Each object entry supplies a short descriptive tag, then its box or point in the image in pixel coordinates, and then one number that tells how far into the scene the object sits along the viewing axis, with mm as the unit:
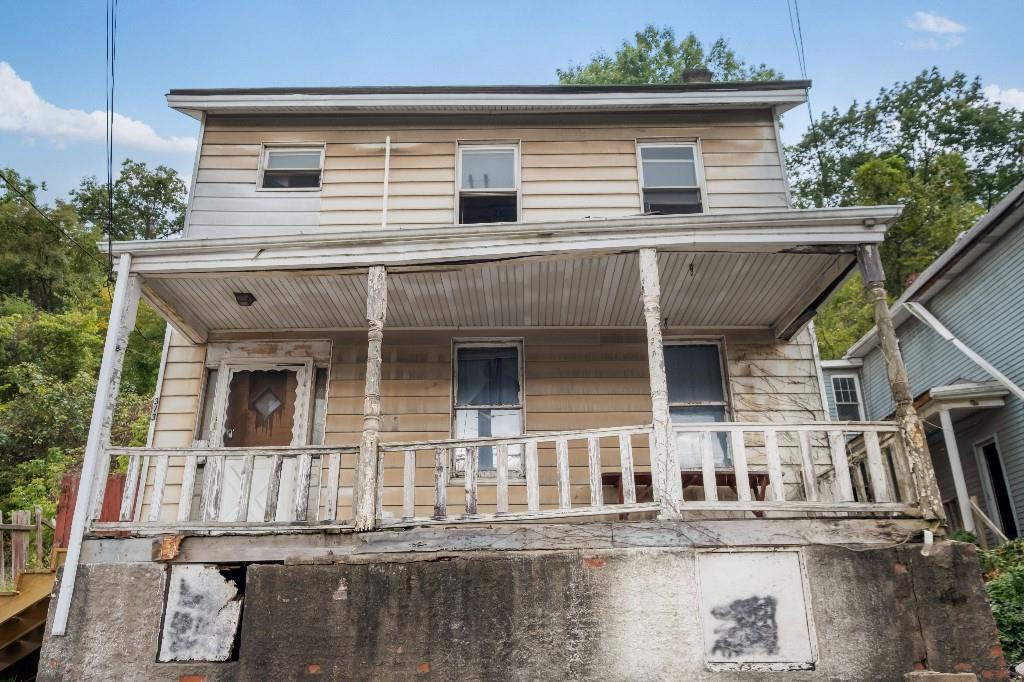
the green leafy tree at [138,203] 33938
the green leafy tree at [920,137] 27750
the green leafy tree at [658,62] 30562
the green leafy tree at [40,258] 27797
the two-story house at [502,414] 5539
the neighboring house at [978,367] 11180
